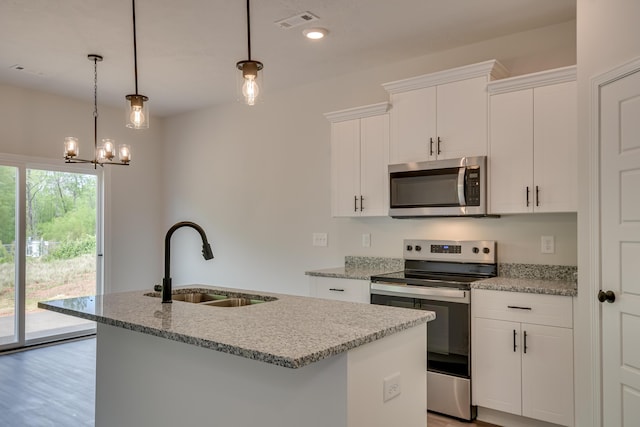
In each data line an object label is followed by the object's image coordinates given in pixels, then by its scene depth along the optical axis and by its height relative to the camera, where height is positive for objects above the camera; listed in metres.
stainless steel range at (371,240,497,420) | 3.05 -0.62
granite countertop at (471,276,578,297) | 2.72 -0.44
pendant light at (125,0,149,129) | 2.44 +0.54
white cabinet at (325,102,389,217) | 3.75 +0.45
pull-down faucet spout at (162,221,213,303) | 2.25 -0.25
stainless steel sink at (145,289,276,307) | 2.55 -0.47
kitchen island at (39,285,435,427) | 1.51 -0.56
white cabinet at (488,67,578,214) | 2.91 +0.46
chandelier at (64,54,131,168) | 3.71 +0.54
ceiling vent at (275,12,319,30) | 3.13 +1.32
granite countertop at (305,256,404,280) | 3.64 -0.46
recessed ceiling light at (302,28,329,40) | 3.36 +1.31
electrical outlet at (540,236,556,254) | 3.22 -0.21
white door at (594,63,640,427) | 2.22 -0.15
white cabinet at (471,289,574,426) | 2.72 -0.84
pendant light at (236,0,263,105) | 2.16 +0.63
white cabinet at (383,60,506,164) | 3.26 +0.74
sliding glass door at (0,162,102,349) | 4.76 -0.34
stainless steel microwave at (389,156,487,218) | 3.21 +0.19
